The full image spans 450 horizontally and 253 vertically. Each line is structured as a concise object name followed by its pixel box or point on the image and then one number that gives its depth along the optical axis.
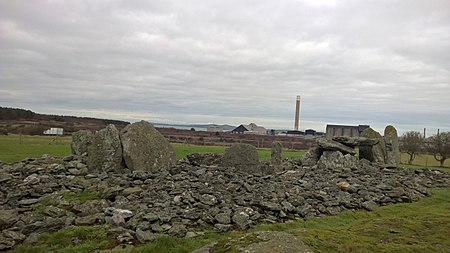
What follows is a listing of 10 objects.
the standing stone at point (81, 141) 18.36
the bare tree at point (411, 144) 38.72
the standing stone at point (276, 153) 19.16
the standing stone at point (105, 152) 14.69
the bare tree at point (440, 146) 37.38
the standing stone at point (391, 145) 24.49
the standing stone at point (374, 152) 23.39
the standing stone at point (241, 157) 16.03
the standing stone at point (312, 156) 21.03
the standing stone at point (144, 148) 14.75
